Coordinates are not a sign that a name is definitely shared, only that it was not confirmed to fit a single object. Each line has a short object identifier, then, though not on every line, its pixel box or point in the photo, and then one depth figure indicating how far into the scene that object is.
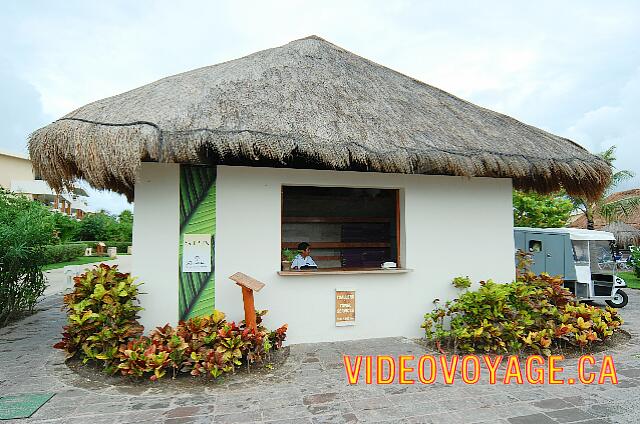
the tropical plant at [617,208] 15.27
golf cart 8.28
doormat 3.09
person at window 5.93
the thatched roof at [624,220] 20.54
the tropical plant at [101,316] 4.02
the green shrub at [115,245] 27.23
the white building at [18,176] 27.44
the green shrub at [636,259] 12.61
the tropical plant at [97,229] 29.39
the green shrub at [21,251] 5.87
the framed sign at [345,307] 5.10
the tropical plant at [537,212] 11.78
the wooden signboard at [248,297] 4.23
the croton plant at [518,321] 4.68
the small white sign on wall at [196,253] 4.70
